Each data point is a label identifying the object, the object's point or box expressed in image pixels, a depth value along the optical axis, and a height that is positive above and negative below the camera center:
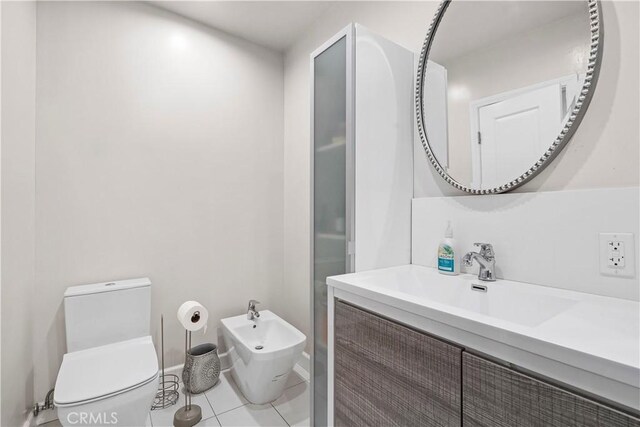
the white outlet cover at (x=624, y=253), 0.81 -0.11
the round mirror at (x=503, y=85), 0.94 +0.48
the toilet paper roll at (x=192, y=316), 1.71 -0.61
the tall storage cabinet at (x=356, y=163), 1.23 +0.23
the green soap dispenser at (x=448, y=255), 1.17 -0.17
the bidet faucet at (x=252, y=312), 2.07 -0.69
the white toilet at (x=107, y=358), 1.18 -0.72
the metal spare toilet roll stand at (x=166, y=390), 1.74 -1.12
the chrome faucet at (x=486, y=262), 1.06 -0.17
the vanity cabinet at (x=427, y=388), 0.54 -0.40
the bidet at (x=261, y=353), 1.64 -0.84
